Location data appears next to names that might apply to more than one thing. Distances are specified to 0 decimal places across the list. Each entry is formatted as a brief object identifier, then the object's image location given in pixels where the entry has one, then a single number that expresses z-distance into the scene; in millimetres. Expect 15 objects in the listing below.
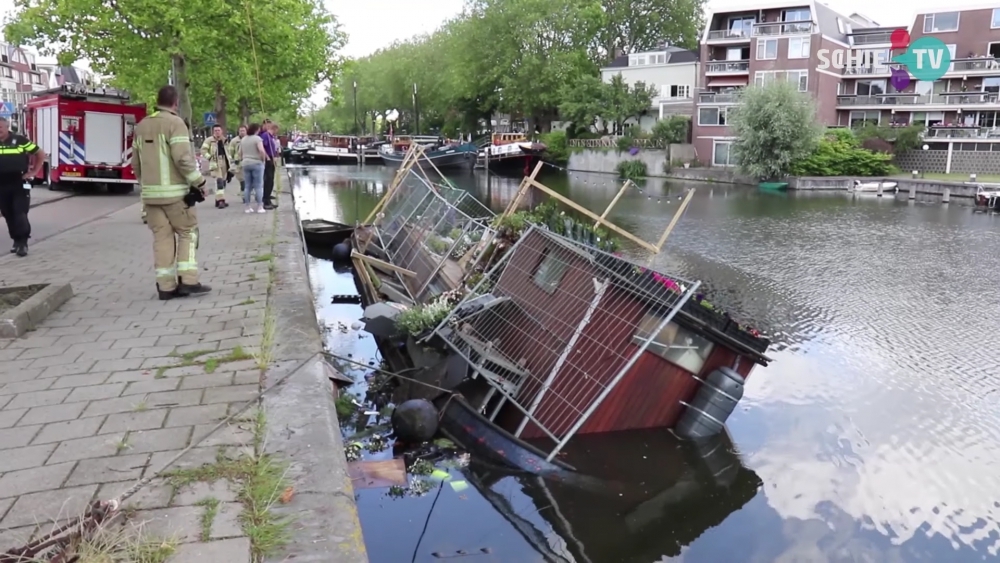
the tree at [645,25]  62594
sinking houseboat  6461
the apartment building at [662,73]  54812
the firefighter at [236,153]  18109
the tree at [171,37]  18062
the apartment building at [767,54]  45906
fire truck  20391
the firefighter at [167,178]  6922
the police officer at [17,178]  9531
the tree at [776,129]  37812
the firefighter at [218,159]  16208
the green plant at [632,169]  45688
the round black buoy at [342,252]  14812
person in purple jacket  14852
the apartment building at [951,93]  43062
